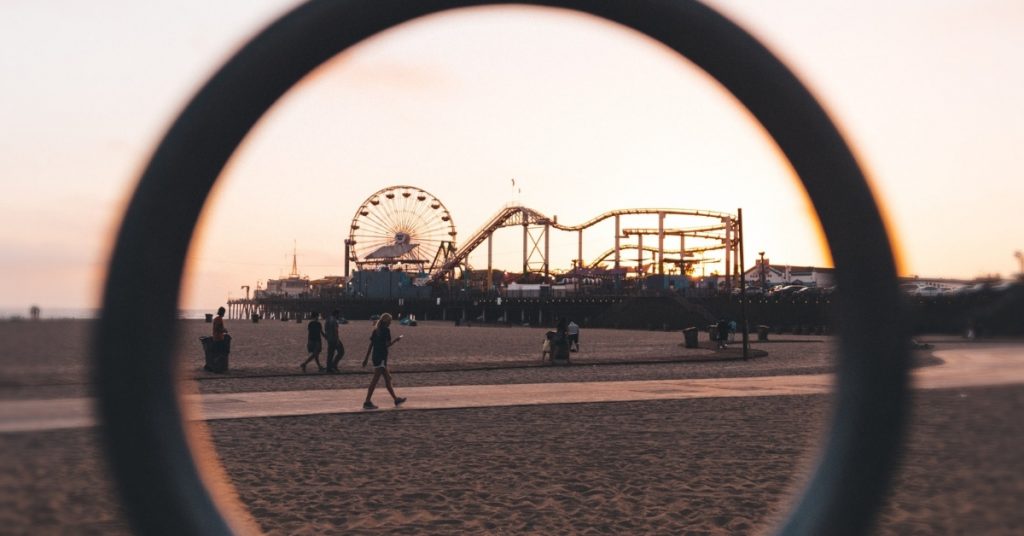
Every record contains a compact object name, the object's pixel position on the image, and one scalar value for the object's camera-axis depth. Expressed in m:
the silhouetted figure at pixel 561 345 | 21.17
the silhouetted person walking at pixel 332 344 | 18.05
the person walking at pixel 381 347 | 11.59
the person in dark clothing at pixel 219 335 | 17.73
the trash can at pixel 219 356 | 17.70
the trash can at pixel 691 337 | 28.47
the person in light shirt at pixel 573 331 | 25.49
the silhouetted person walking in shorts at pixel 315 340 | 18.23
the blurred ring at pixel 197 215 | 2.19
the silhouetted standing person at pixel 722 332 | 27.91
